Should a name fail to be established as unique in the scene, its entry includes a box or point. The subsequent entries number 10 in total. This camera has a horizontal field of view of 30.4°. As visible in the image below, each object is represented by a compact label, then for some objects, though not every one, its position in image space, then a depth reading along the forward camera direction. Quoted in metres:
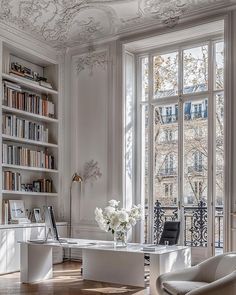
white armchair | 3.77
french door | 6.80
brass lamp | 7.65
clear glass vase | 5.40
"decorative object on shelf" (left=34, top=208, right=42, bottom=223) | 7.49
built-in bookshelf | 7.03
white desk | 4.87
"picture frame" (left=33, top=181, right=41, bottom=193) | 7.59
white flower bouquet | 5.30
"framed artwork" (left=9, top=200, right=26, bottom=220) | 6.97
